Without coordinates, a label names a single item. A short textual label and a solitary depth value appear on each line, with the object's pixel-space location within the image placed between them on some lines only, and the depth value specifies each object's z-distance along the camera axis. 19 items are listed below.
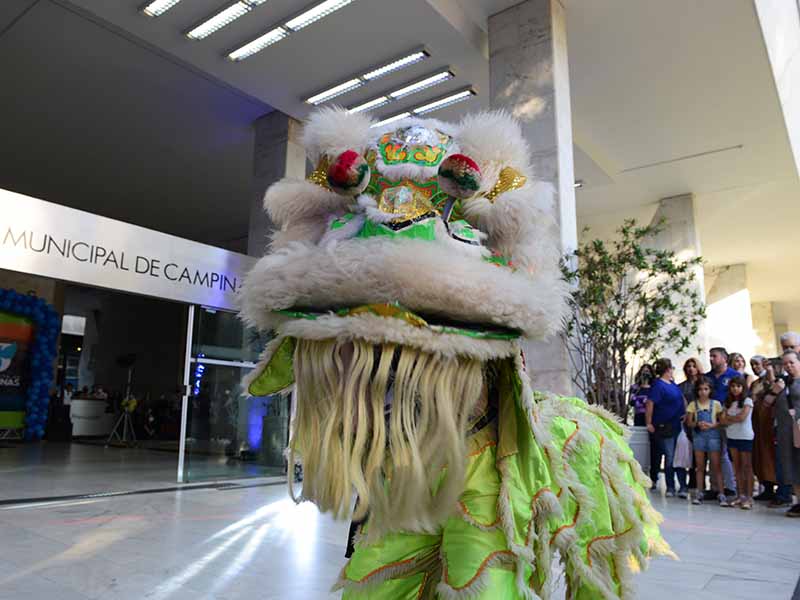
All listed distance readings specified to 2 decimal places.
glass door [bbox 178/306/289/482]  7.22
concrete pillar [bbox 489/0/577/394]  6.06
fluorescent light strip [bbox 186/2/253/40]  6.75
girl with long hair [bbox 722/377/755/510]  6.00
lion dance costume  1.08
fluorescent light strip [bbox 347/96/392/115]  8.27
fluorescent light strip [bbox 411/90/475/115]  8.09
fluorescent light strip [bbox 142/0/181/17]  6.73
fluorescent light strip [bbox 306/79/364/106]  8.08
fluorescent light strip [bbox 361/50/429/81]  7.39
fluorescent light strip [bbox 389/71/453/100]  7.74
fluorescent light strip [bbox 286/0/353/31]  6.62
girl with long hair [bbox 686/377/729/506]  6.34
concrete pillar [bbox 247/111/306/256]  8.86
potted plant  6.39
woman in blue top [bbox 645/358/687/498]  6.80
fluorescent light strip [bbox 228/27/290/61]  7.19
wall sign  5.57
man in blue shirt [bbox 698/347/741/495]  6.35
